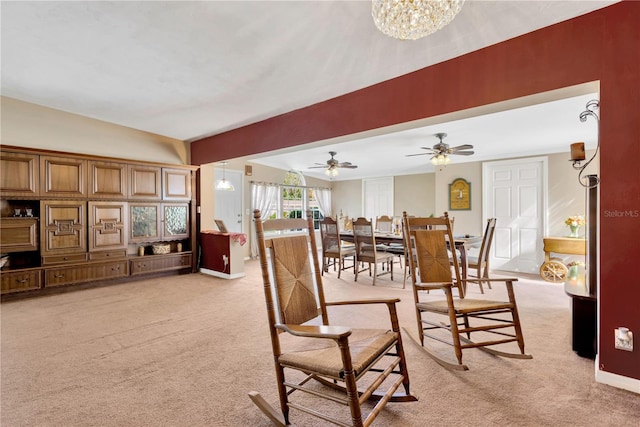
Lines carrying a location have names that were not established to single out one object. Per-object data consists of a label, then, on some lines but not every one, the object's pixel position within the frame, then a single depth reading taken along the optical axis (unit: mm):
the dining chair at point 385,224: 5996
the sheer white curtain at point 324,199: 9680
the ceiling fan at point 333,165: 6533
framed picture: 6609
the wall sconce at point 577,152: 2604
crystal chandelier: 1562
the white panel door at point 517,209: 5809
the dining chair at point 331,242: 5234
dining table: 4375
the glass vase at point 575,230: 5204
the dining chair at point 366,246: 4875
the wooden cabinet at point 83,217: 4074
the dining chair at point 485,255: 4312
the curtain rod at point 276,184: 7816
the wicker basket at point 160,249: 5379
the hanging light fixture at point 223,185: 6457
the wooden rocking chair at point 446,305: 2291
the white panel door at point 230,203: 7059
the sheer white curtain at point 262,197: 7719
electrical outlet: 2018
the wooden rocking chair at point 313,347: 1452
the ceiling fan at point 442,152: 4978
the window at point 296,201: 8680
